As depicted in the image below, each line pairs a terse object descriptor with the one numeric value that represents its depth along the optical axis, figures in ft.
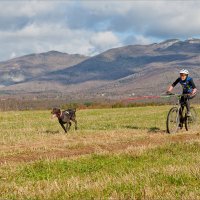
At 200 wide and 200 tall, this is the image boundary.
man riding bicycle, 67.06
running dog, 73.36
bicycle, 66.95
